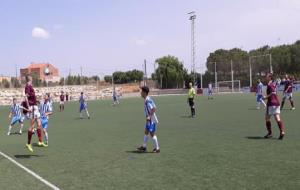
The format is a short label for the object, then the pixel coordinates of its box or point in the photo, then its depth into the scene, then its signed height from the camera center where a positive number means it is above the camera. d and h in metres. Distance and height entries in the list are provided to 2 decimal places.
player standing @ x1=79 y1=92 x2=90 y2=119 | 31.81 -1.20
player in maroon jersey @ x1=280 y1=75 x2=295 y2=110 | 27.39 -0.44
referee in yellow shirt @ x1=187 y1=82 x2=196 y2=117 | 26.20 -0.75
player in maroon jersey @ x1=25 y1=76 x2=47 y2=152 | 12.96 -0.53
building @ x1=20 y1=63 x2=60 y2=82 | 127.69 +6.07
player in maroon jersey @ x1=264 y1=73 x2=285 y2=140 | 14.15 -0.66
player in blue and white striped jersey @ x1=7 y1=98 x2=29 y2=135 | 21.36 -1.29
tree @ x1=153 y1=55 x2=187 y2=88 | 99.38 +2.93
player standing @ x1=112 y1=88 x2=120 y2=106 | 49.31 -1.43
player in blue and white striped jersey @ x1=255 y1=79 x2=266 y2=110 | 30.09 -0.72
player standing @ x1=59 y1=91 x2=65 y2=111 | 43.97 -1.60
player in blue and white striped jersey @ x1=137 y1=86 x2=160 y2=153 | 12.42 -0.85
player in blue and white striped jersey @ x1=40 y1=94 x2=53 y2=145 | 16.31 -0.87
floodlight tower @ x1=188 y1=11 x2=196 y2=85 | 81.85 +10.28
